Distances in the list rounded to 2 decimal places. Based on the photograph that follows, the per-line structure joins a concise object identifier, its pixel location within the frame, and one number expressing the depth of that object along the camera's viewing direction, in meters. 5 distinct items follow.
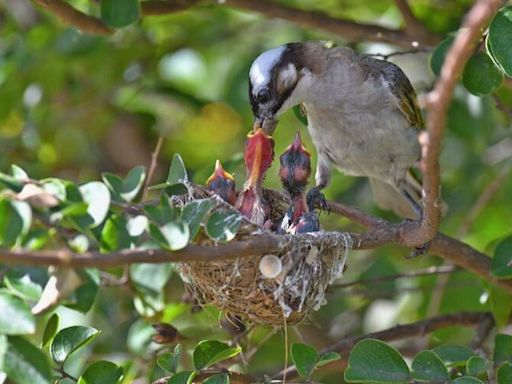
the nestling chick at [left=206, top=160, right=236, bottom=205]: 6.43
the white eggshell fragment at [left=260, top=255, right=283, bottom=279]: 5.59
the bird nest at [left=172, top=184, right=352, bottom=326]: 5.70
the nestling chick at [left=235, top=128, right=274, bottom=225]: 7.06
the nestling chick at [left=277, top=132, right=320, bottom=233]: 6.96
